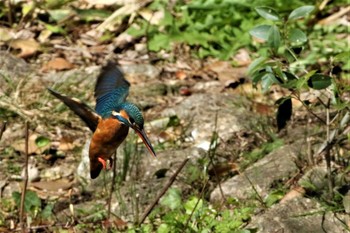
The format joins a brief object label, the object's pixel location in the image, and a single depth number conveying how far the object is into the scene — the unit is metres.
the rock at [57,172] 10.96
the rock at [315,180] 9.21
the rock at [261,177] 9.72
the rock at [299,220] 8.64
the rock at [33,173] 10.78
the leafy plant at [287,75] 8.01
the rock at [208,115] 11.44
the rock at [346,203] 8.49
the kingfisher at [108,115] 5.87
